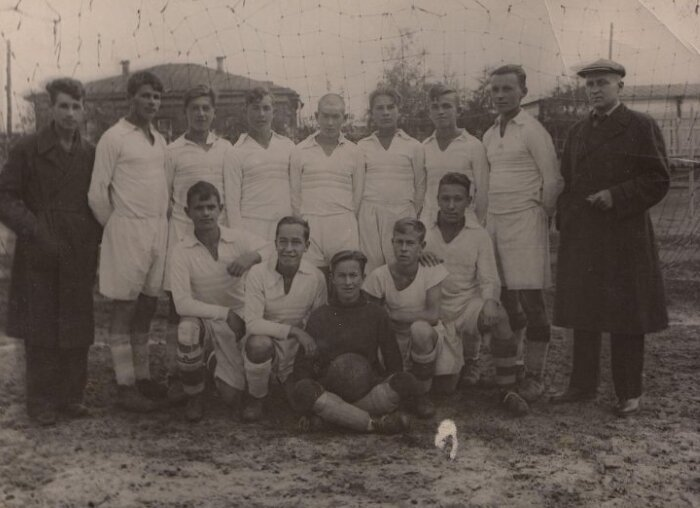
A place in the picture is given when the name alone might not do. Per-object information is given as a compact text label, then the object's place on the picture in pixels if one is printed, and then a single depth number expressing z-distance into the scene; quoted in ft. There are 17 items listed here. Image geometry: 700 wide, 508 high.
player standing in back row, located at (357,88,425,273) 13.24
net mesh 12.62
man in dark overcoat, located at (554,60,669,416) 11.90
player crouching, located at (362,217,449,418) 12.36
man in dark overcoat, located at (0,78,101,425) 11.61
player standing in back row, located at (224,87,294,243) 13.17
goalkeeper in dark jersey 11.22
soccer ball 11.46
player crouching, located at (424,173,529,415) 12.57
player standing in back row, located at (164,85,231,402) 12.79
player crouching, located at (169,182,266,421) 12.03
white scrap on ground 10.89
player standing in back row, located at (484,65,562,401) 12.85
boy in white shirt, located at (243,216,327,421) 11.84
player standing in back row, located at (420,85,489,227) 13.11
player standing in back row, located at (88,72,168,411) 12.07
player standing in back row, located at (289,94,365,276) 13.01
